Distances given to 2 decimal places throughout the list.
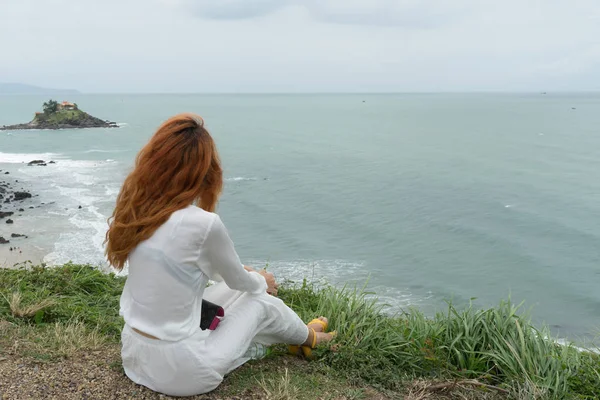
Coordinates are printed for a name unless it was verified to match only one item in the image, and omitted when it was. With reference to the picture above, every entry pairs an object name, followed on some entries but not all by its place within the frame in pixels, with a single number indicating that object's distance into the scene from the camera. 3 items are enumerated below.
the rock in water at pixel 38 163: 39.08
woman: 2.92
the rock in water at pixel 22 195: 27.21
